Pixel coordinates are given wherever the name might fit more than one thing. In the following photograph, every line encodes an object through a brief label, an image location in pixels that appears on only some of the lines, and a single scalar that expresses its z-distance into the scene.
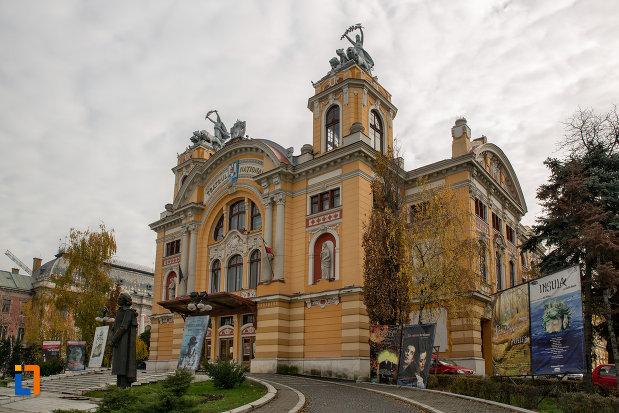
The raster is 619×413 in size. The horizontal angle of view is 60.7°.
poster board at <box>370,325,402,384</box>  21.44
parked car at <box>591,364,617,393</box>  20.20
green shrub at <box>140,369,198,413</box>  9.23
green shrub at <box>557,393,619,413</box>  12.30
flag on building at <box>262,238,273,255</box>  31.25
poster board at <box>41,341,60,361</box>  35.34
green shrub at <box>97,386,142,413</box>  9.42
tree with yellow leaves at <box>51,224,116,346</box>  42.19
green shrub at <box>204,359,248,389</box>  19.39
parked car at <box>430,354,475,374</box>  23.92
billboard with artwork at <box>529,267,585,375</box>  14.40
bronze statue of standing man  12.78
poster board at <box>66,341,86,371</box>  31.67
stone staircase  22.60
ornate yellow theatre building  28.41
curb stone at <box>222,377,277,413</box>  13.40
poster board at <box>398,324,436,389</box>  19.36
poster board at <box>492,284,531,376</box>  17.16
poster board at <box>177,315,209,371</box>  21.56
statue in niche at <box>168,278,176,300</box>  41.59
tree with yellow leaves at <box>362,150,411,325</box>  23.59
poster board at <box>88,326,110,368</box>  31.19
